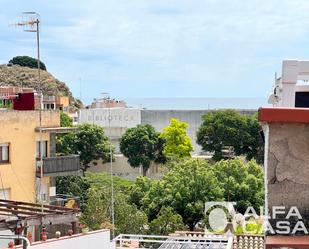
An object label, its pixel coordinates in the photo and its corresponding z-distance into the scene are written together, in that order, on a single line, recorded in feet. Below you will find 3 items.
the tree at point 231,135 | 172.65
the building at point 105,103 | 236.84
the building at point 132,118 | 206.59
